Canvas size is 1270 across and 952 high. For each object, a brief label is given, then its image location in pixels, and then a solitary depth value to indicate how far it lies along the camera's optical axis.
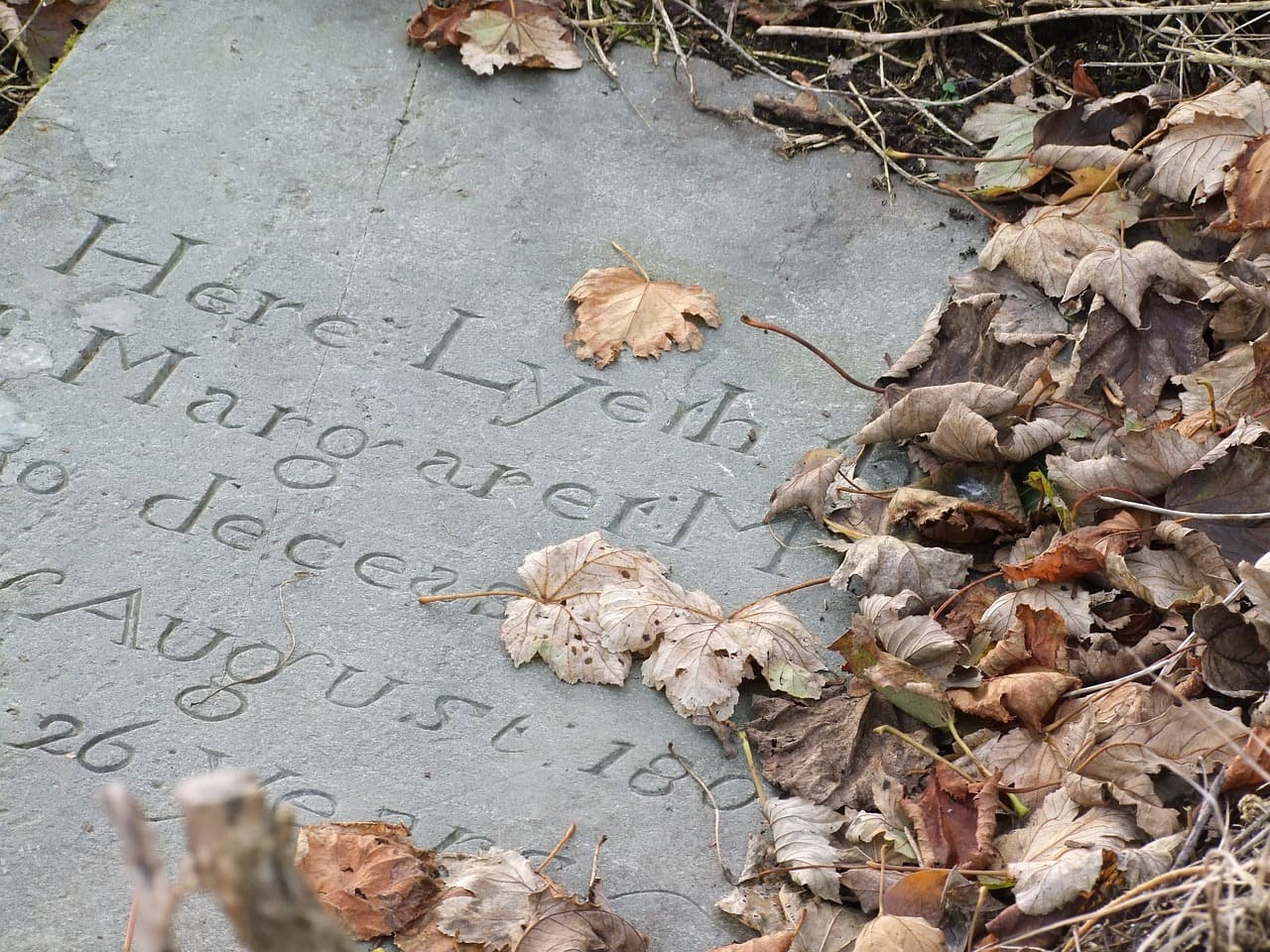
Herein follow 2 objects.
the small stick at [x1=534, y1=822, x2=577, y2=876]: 1.89
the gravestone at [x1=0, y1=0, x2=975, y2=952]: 1.98
